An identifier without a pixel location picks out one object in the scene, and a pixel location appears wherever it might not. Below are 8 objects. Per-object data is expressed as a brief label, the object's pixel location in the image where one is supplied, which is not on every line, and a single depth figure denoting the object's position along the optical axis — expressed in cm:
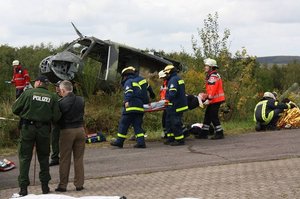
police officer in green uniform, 791
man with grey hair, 836
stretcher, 1274
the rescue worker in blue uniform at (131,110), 1191
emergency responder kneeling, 1445
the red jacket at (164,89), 1291
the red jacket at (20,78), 2051
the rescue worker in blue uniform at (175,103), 1216
